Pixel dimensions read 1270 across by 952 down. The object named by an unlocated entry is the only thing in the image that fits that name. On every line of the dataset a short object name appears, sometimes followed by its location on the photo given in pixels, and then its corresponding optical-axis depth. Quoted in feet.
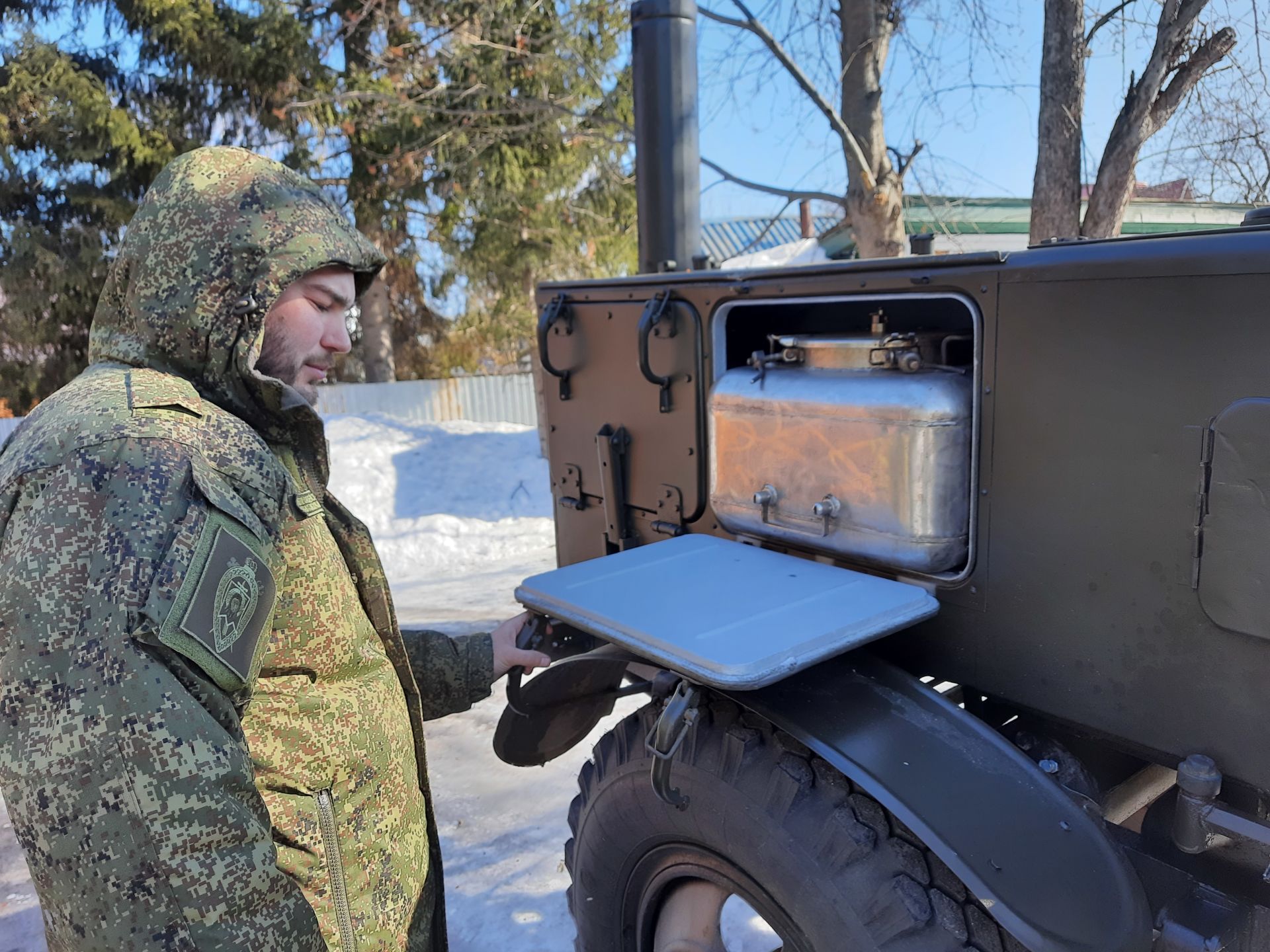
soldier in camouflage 3.76
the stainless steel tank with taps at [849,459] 6.27
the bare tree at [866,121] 23.29
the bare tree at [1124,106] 18.49
